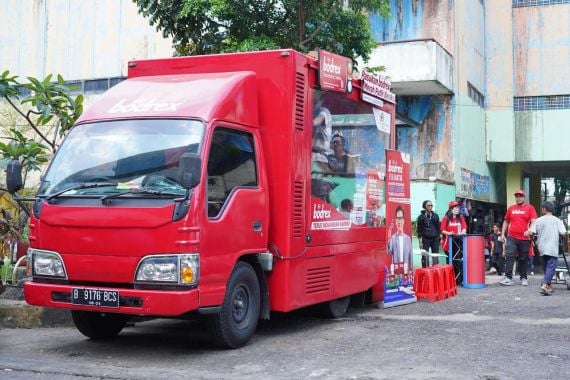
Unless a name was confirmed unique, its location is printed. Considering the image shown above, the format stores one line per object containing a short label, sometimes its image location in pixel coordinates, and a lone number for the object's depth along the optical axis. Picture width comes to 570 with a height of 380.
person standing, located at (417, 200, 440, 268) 15.02
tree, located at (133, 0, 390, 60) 13.13
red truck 6.36
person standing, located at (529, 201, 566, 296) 12.30
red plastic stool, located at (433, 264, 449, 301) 11.71
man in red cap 13.33
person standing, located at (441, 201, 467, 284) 14.57
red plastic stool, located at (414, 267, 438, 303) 11.49
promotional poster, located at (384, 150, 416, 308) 10.54
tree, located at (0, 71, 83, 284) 9.45
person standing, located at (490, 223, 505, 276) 18.94
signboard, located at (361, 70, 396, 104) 9.70
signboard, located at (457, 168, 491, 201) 22.20
